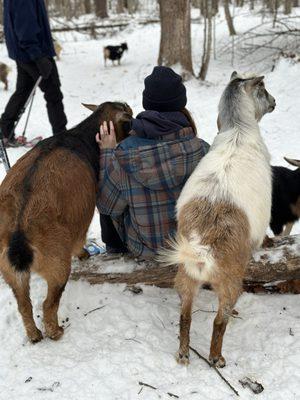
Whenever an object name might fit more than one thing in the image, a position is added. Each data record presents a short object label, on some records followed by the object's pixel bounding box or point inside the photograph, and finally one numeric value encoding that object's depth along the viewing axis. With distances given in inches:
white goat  92.0
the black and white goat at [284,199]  166.6
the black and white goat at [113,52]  542.0
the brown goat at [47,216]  98.3
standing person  234.7
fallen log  124.8
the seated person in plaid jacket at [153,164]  110.9
